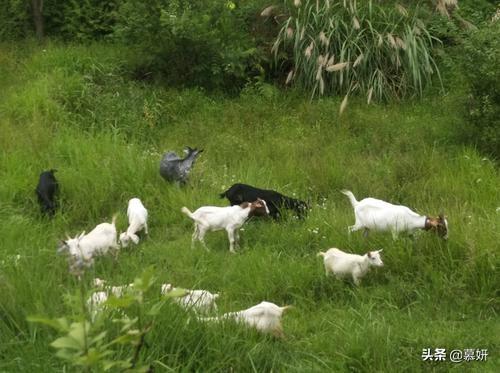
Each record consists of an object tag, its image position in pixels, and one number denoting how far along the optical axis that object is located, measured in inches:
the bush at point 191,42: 360.5
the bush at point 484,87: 285.3
